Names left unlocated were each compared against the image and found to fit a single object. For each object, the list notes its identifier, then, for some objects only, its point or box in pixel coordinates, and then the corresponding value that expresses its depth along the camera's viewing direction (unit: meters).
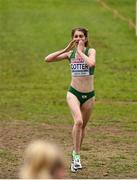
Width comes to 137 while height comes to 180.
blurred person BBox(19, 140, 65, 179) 8.91
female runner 21.46
